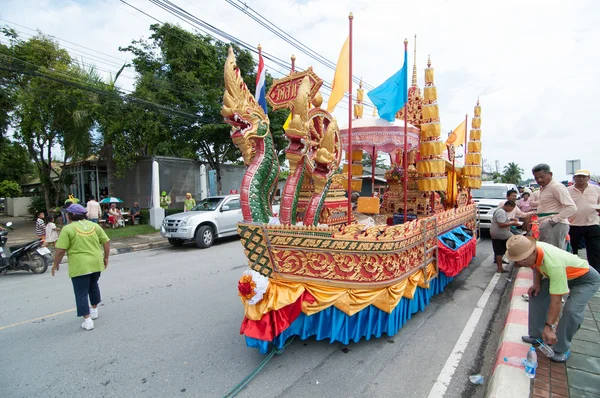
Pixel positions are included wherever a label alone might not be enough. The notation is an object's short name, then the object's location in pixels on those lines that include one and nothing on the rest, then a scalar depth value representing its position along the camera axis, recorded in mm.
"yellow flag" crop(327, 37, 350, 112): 3723
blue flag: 4316
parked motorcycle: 6108
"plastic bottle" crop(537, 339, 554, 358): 2438
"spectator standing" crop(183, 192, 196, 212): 11273
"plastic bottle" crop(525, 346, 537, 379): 2213
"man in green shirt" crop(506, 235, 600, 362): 2291
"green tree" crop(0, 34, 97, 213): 11062
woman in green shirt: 3527
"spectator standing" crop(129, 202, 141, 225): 12727
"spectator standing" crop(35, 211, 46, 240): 7699
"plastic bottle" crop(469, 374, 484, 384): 2465
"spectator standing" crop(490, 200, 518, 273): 5281
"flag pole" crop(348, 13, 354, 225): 3465
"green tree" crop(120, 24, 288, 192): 12531
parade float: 2797
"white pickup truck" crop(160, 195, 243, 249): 8299
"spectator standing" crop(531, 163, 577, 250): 3664
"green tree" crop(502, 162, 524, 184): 41812
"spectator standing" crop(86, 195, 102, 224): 9770
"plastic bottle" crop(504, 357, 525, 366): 2381
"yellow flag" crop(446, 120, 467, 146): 7148
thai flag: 3574
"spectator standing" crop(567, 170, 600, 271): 3969
